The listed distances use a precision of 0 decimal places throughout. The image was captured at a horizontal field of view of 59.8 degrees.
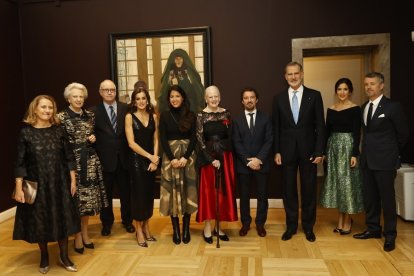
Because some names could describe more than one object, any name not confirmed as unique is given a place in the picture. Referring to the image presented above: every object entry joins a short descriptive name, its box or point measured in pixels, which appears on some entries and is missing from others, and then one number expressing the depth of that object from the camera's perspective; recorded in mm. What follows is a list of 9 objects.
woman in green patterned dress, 3432
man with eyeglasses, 3559
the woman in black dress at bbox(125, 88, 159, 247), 3305
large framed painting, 4547
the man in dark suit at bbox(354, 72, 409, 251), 3146
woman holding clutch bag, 2771
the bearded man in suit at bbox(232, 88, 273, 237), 3506
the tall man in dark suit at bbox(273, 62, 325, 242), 3385
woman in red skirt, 3344
